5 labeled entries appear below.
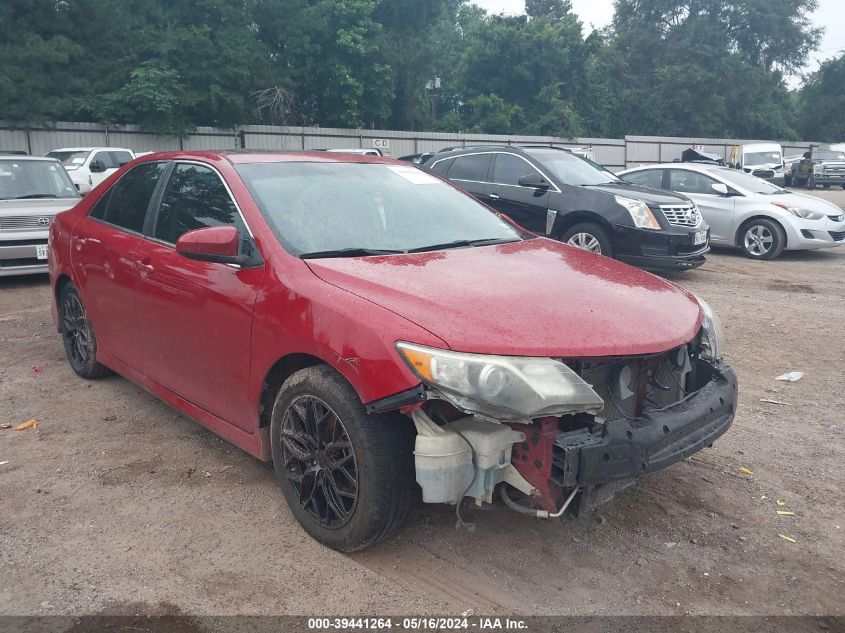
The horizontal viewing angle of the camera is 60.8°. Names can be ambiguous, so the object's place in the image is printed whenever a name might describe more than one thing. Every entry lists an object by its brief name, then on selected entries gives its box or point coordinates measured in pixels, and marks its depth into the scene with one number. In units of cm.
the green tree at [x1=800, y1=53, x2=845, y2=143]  5097
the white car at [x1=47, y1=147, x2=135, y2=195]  1756
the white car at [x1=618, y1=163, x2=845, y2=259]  1138
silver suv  870
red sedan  266
